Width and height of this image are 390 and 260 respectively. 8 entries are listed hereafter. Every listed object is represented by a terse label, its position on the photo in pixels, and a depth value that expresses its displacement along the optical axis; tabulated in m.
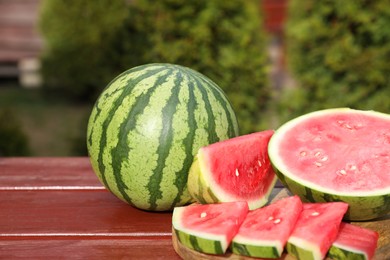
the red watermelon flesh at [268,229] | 1.49
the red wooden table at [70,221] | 1.59
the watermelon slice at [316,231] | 1.48
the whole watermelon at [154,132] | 1.65
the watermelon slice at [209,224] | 1.51
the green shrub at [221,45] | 2.87
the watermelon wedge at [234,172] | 1.62
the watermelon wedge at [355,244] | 1.49
